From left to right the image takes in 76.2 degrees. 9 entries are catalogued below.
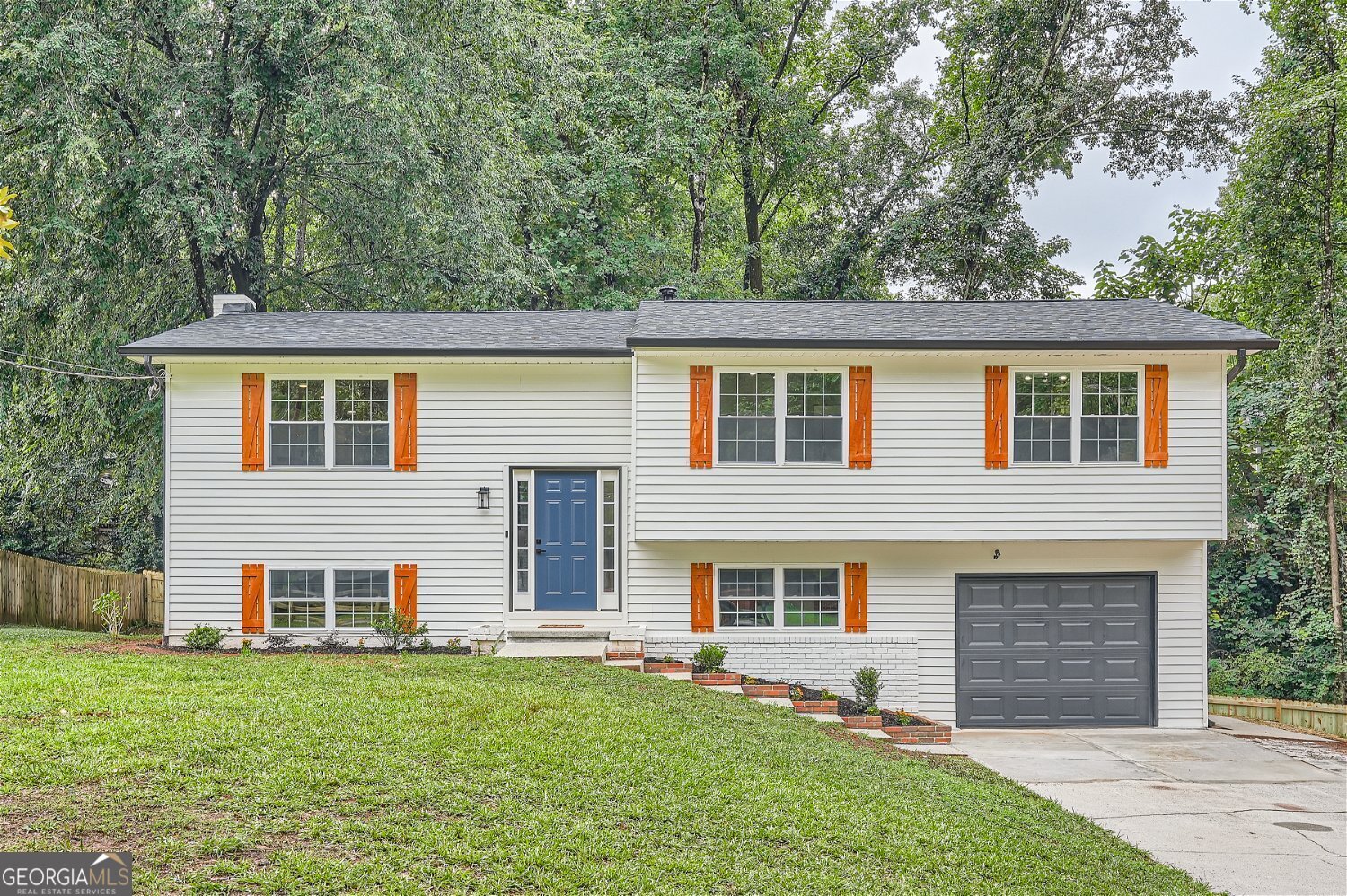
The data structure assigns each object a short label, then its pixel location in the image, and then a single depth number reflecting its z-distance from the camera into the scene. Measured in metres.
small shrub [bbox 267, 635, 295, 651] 10.69
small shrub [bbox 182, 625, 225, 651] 10.48
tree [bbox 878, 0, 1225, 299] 19.09
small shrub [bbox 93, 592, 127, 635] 11.30
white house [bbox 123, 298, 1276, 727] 10.59
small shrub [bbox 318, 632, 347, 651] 10.68
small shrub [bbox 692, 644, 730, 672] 10.30
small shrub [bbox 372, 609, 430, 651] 10.70
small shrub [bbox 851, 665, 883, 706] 10.09
